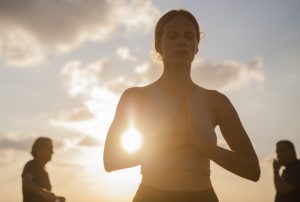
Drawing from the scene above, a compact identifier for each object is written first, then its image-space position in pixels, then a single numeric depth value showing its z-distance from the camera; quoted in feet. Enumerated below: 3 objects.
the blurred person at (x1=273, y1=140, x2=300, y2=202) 25.53
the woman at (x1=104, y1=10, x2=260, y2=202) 7.48
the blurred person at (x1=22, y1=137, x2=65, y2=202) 23.68
